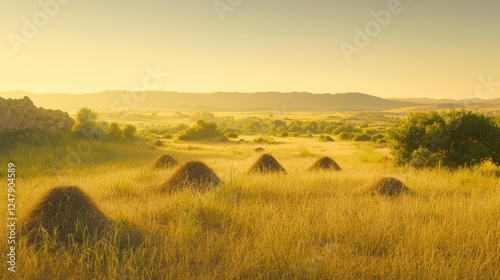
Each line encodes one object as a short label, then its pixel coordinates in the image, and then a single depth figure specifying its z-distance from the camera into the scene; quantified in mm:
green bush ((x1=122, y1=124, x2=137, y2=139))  32809
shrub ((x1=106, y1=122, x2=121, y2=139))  30553
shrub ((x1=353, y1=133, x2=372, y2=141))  43125
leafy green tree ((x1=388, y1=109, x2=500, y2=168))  13305
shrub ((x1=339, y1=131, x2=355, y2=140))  45794
